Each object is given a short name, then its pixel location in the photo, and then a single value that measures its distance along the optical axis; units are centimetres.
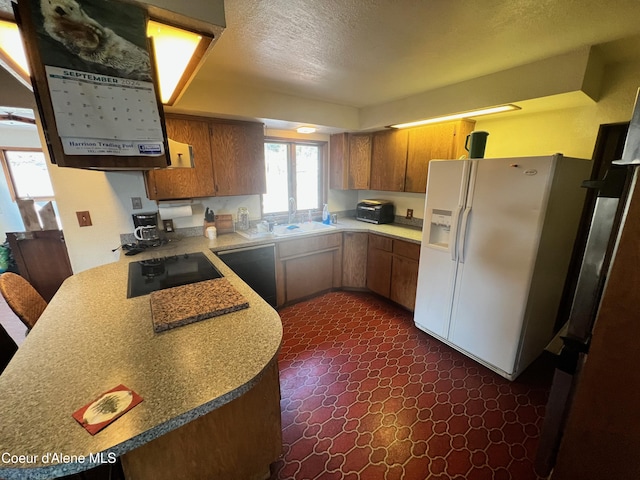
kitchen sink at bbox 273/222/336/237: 287
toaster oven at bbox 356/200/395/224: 331
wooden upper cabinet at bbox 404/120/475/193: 252
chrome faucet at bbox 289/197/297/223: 337
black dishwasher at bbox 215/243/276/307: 244
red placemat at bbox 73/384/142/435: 67
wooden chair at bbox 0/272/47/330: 127
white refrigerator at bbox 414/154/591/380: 169
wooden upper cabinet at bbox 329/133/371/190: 330
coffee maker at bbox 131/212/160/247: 232
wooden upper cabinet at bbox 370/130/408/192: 294
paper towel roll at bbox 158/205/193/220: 245
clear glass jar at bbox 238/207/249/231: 295
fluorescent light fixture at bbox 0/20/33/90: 86
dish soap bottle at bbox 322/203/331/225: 347
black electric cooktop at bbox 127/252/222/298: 150
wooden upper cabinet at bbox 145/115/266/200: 226
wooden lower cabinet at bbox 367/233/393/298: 295
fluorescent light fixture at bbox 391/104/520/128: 208
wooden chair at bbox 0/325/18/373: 116
